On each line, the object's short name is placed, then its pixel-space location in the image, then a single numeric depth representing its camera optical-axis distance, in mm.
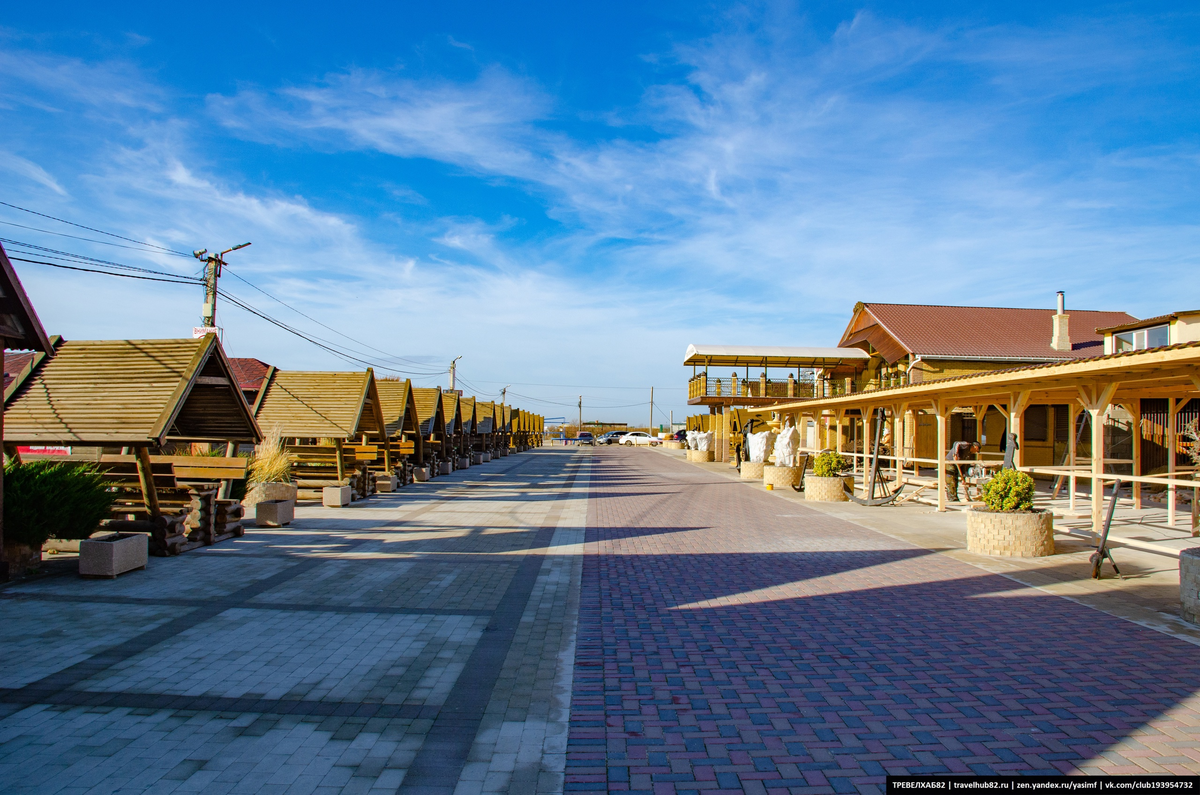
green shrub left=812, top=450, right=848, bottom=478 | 16406
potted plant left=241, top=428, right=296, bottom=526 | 11461
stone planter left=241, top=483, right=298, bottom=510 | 12453
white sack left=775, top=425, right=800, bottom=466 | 20797
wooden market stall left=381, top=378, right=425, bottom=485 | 19095
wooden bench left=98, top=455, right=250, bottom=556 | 8914
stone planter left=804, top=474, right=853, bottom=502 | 16000
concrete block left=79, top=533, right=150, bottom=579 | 7508
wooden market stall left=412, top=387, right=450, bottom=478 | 23312
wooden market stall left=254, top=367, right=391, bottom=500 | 15117
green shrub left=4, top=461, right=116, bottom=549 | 7324
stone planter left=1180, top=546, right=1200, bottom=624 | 6133
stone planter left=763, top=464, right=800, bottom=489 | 19984
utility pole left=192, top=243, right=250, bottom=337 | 17125
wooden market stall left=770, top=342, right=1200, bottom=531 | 8086
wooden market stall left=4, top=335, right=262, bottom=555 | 8594
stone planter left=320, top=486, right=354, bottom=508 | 14406
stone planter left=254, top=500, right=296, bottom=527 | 11414
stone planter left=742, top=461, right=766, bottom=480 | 24469
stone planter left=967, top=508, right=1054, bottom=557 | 9117
